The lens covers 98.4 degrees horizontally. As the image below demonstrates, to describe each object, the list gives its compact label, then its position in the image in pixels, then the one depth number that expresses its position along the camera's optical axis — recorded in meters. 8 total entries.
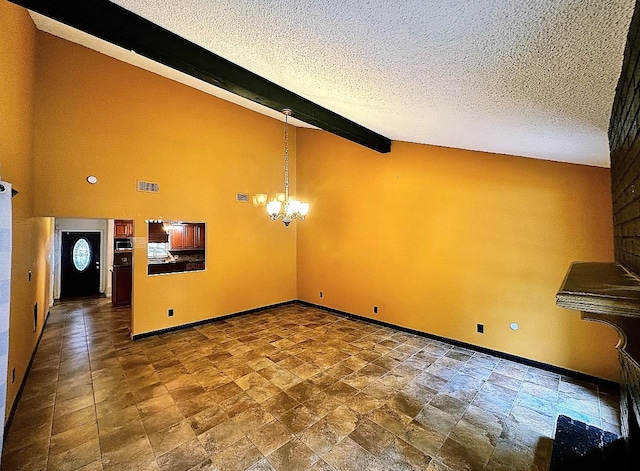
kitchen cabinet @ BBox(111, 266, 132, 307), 7.06
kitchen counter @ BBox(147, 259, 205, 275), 4.85
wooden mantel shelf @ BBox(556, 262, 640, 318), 0.85
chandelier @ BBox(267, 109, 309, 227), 4.26
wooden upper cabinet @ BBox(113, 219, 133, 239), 8.30
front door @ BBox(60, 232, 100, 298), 8.11
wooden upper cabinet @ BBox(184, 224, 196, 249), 5.43
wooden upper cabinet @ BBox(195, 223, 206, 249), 5.45
